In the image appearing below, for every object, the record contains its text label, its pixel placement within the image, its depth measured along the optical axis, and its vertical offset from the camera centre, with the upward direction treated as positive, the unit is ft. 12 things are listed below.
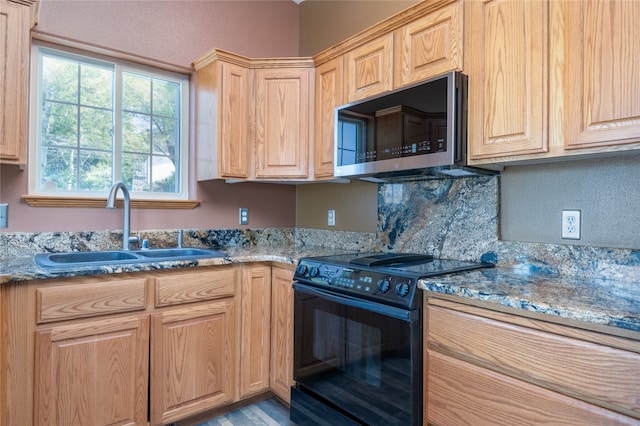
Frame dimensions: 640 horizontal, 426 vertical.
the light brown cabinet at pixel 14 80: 5.66 +1.97
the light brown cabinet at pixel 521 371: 3.22 -1.53
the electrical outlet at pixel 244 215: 9.43 -0.07
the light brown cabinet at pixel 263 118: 8.16 +2.08
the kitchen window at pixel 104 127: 7.22 +1.76
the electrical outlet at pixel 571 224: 5.21 -0.11
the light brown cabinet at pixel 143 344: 5.09 -2.08
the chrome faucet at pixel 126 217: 7.06 -0.11
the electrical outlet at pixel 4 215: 6.46 -0.09
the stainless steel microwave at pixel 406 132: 5.47 +1.35
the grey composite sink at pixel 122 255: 5.97 -0.80
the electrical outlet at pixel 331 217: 9.17 -0.08
